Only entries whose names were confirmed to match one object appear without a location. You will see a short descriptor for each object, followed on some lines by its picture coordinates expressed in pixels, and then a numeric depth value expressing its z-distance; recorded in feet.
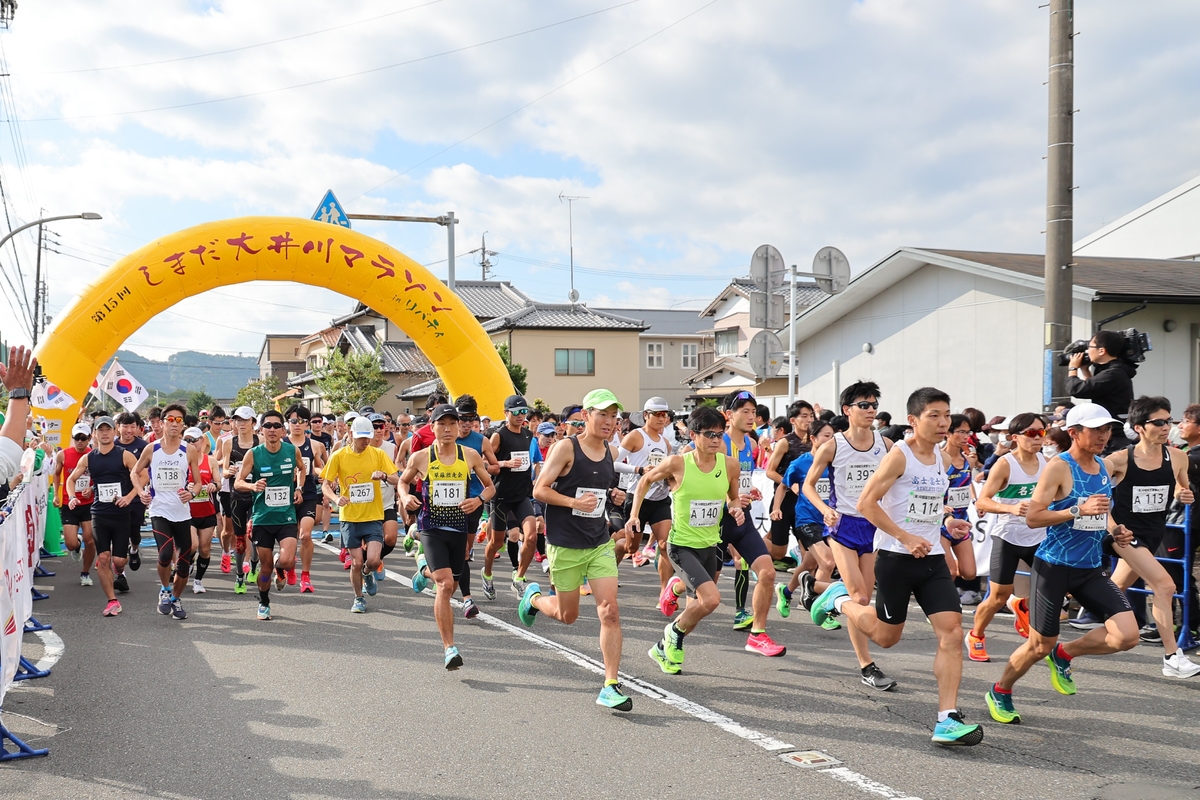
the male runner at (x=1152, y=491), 21.08
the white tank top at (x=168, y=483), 30.50
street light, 74.74
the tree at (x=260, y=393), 199.62
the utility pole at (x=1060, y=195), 31.42
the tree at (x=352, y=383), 126.21
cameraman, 26.73
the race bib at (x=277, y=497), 30.66
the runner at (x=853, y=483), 22.30
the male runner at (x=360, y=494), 30.89
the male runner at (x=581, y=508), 20.63
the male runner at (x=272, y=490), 30.58
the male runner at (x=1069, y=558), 17.94
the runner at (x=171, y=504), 30.45
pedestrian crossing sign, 59.62
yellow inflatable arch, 50.06
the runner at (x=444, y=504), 23.32
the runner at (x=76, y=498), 36.94
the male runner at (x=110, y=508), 31.68
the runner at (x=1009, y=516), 21.93
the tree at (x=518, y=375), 111.45
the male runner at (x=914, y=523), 17.33
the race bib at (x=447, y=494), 24.39
